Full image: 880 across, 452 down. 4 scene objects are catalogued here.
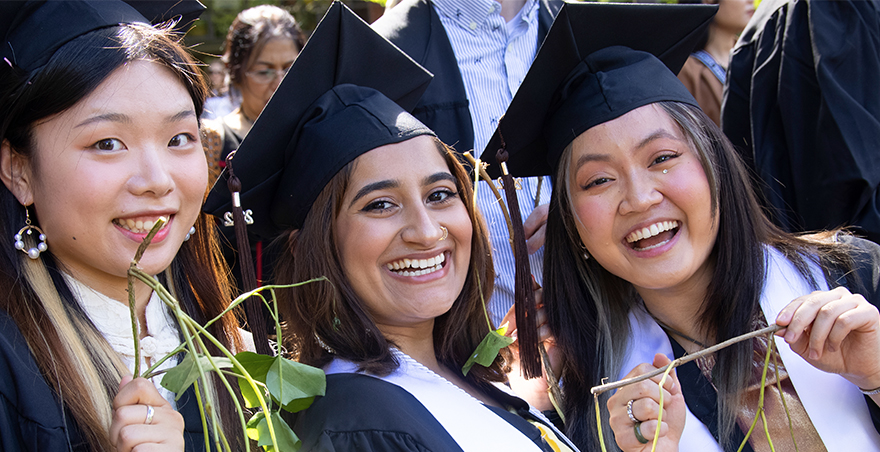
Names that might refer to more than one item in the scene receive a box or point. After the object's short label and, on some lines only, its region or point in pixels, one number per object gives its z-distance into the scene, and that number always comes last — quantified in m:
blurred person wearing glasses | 4.21
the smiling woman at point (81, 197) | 1.68
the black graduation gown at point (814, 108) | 2.88
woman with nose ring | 2.20
